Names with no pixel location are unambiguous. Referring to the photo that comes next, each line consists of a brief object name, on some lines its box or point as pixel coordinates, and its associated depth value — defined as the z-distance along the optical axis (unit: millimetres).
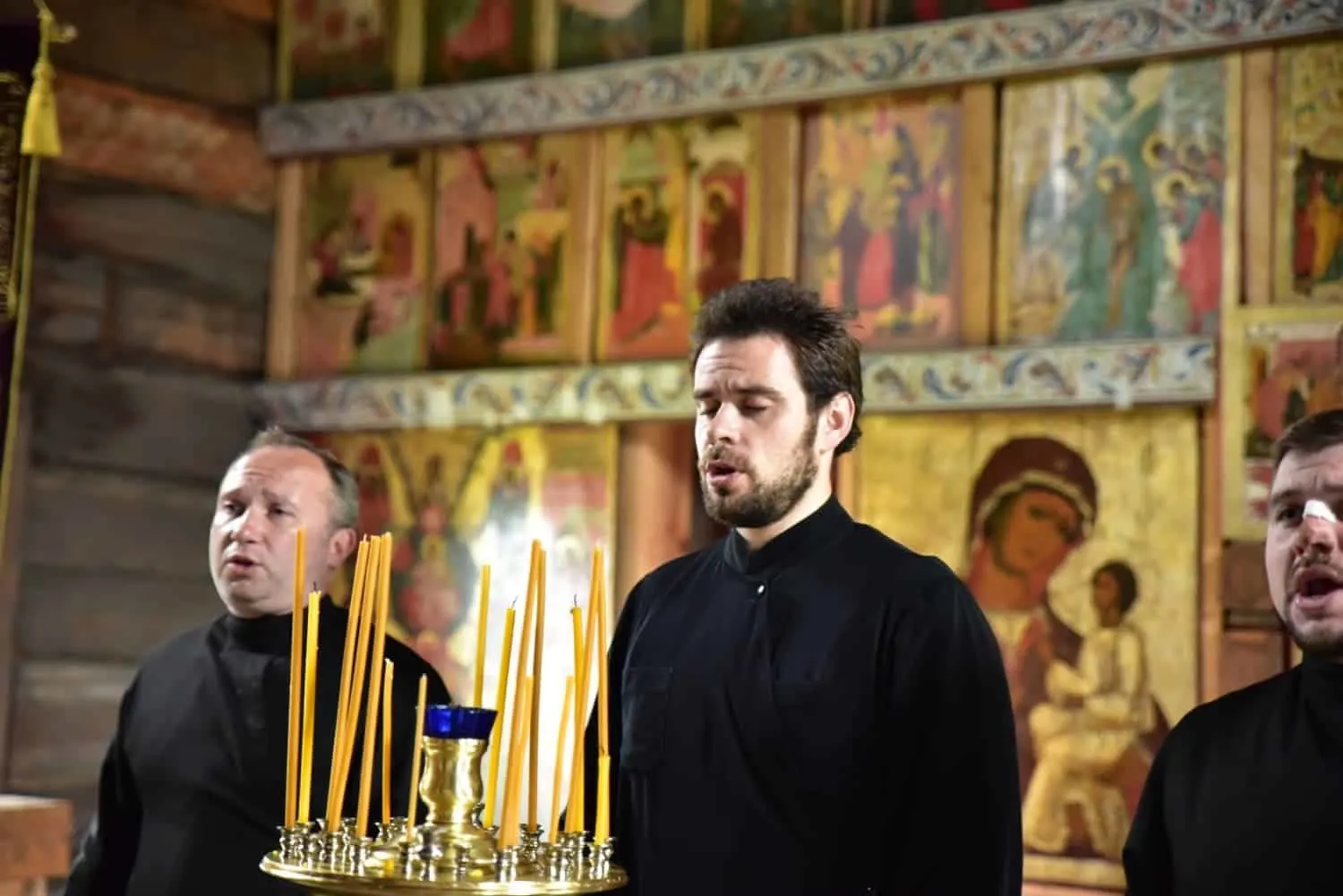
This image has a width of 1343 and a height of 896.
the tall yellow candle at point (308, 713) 2213
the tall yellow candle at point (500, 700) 2217
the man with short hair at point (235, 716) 3830
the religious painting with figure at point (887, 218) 6816
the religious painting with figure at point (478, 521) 7406
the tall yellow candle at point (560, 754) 2264
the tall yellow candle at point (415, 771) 2279
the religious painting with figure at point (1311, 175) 6102
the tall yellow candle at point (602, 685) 2213
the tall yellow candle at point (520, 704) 2094
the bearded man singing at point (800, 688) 2855
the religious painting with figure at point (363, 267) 8008
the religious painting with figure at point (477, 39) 7852
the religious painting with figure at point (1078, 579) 6242
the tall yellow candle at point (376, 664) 2176
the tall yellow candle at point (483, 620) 2213
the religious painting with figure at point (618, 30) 7469
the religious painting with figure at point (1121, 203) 6332
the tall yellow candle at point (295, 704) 2234
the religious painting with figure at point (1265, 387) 6027
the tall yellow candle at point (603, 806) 2334
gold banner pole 6105
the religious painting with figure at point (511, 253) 7598
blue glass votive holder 2262
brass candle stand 2125
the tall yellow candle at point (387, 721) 2275
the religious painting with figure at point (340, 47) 8164
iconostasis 6211
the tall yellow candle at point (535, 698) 2098
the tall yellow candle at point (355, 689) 2215
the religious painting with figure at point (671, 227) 7227
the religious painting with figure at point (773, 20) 7090
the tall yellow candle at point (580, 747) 2256
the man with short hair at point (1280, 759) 2787
